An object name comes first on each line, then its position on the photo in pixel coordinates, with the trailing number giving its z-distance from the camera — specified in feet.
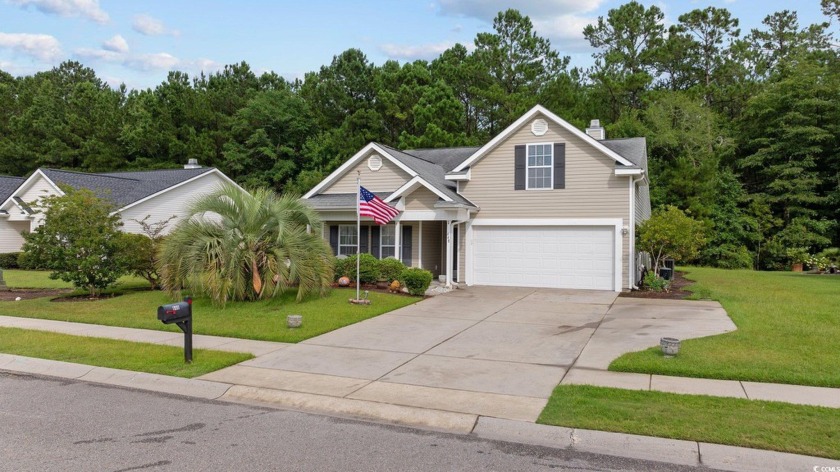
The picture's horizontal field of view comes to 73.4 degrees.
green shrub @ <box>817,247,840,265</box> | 88.35
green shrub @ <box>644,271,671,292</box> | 56.18
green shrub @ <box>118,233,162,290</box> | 51.02
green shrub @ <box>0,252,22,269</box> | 86.98
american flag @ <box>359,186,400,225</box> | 50.67
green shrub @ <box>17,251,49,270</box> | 49.42
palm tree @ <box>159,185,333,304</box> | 43.98
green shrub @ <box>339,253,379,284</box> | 58.34
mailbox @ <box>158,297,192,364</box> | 25.87
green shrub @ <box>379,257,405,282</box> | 58.18
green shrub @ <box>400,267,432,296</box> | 53.62
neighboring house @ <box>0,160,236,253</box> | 89.04
